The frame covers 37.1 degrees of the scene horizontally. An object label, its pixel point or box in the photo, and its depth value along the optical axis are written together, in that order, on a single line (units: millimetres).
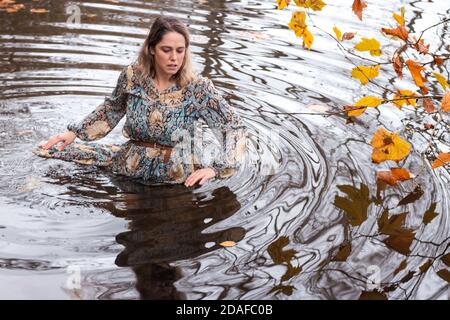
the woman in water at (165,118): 5148
